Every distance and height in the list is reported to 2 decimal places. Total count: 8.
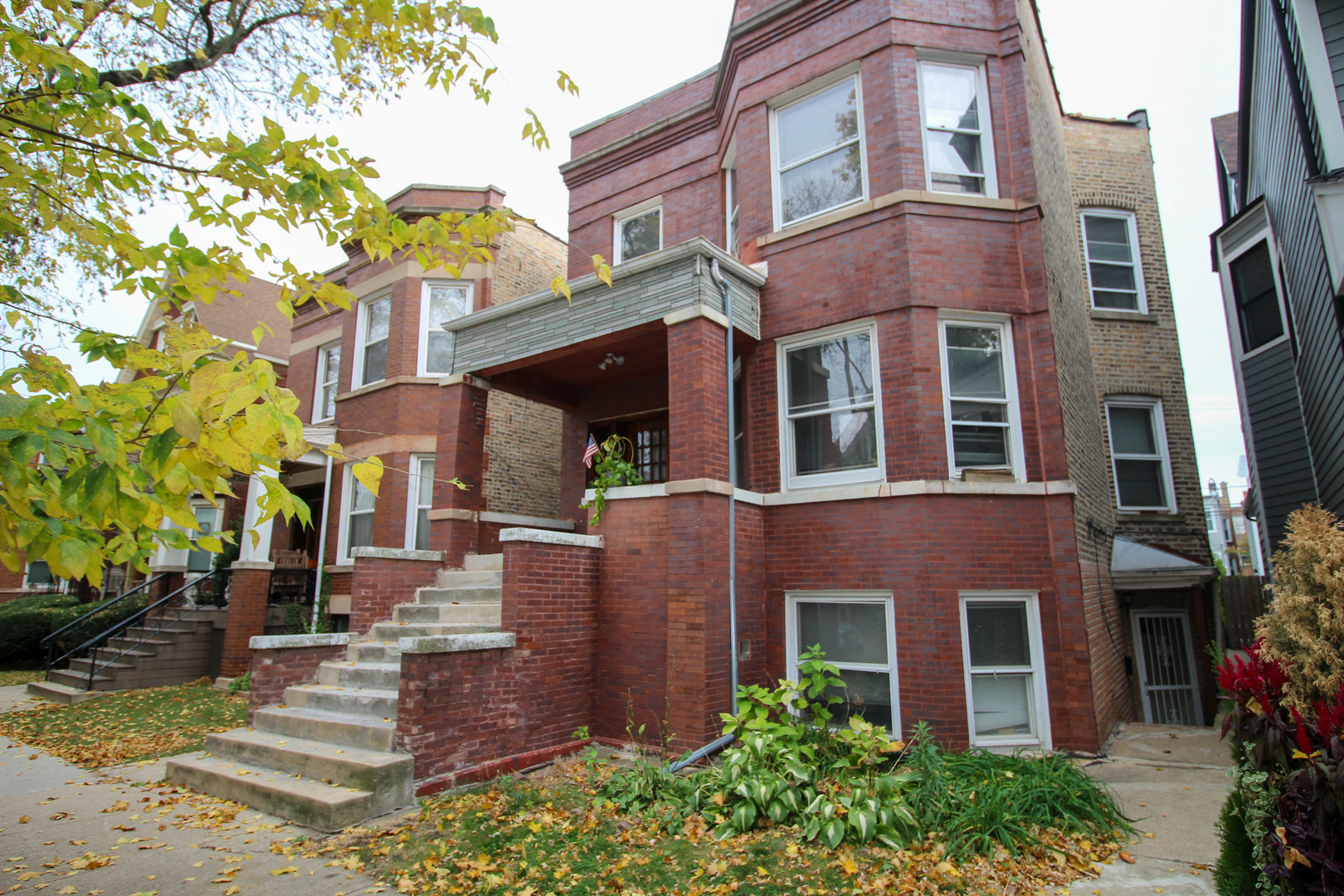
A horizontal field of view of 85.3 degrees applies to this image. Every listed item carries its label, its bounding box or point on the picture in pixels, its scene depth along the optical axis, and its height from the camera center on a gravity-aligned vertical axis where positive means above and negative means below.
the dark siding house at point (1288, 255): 6.59 +4.22
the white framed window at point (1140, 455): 12.24 +2.25
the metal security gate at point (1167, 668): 11.38 -1.20
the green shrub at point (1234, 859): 4.12 -1.54
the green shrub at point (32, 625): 16.20 -0.64
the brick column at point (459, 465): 9.80 +1.71
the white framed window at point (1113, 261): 13.14 +5.89
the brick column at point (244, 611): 13.17 -0.31
